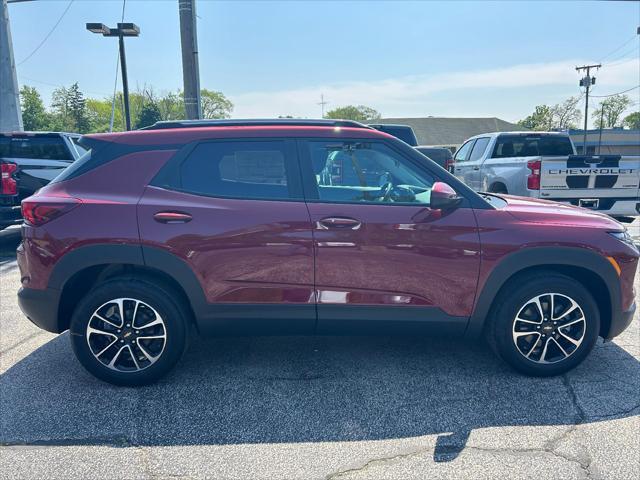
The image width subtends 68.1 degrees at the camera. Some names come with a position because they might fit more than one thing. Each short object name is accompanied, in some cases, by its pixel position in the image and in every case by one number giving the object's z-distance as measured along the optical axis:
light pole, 14.21
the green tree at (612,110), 80.81
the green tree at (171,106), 59.44
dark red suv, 3.21
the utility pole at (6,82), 11.91
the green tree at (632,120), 83.75
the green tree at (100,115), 63.96
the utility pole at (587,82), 52.43
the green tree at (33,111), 53.75
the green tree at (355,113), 77.44
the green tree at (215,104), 75.49
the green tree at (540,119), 75.29
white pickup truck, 7.39
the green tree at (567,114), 73.25
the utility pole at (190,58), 8.20
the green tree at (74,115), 56.25
